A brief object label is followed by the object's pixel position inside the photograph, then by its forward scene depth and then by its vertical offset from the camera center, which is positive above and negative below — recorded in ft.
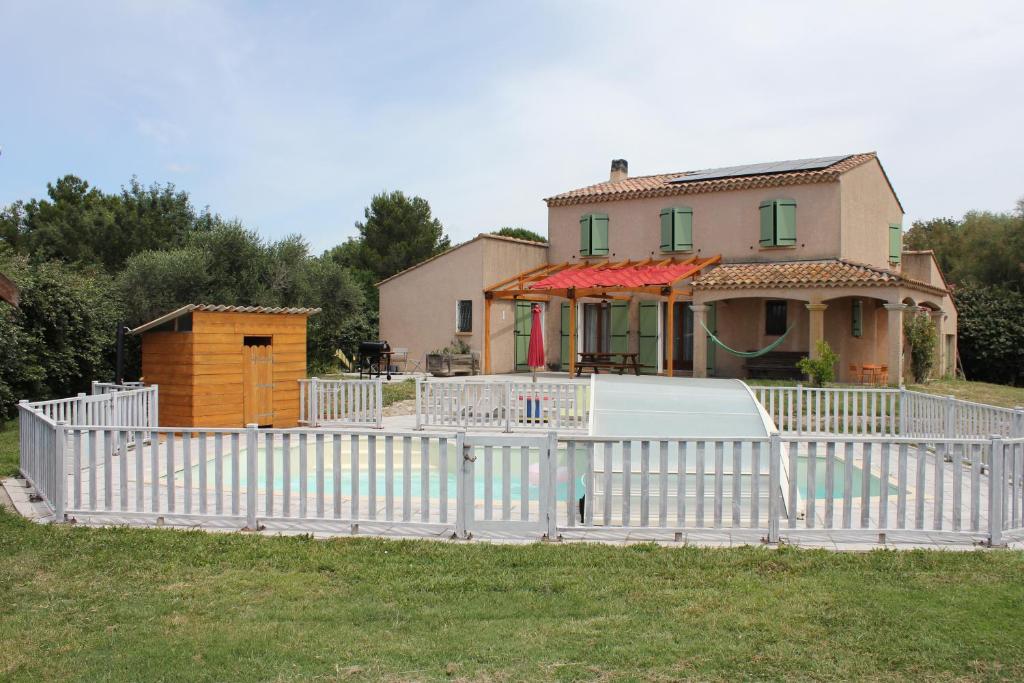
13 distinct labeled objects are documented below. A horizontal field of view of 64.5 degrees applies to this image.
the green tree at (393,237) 157.99 +20.85
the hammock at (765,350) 68.97 -0.79
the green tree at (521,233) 176.35 +23.71
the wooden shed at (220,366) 41.32 -1.33
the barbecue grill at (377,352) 76.38 -1.07
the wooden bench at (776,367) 72.69 -2.33
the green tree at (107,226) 116.98 +17.14
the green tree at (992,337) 92.12 +0.47
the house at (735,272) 71.00 +6.51
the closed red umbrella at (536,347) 60.39 -0.46
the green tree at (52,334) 47.80 +0.41
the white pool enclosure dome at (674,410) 30.14 -2.75
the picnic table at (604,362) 73.36 -1.99
